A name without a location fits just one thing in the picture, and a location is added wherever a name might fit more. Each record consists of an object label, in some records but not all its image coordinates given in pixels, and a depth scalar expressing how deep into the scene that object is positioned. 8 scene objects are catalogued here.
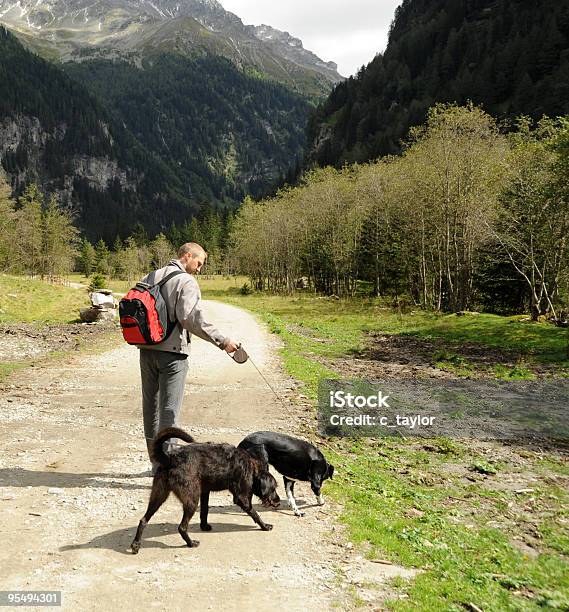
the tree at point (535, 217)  27.59
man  6.36
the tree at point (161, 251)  126.38
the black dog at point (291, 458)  6.27
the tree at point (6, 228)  51.50
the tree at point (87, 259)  137.75
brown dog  5.08
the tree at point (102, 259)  129.25
